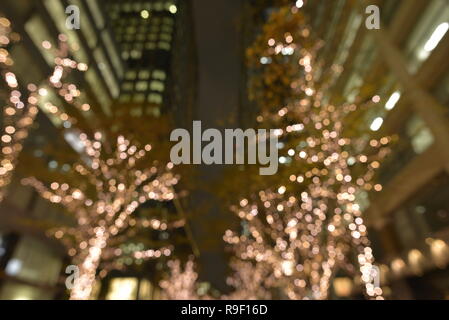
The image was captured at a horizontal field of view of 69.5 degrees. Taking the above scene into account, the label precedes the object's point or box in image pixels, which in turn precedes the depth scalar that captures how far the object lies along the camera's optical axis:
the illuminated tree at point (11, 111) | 10.91
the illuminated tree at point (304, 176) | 9.67
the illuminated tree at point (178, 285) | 35.78
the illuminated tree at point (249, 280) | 27.86
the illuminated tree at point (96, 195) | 9.75
